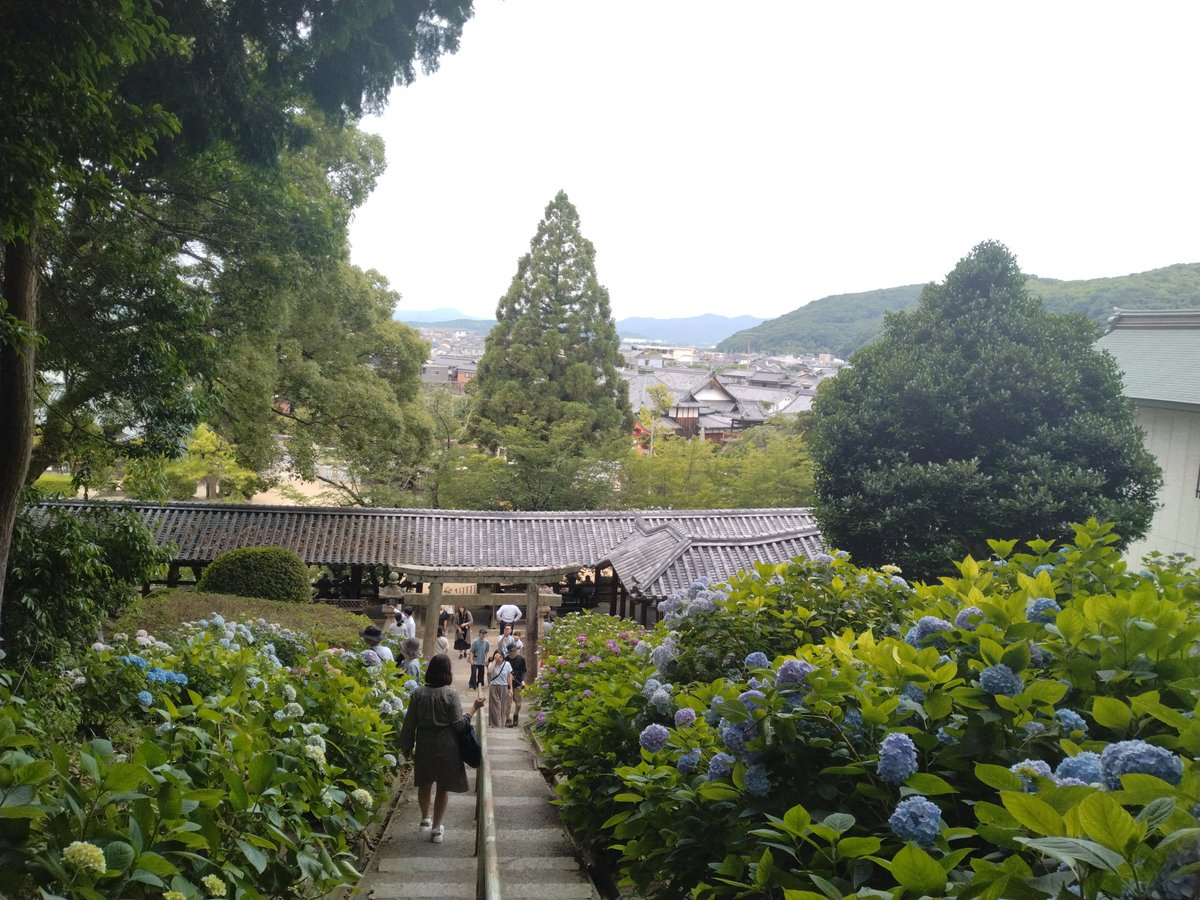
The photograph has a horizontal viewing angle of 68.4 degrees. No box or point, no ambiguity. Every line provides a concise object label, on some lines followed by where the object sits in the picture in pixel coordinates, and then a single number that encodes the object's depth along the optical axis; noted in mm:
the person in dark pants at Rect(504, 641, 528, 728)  12241
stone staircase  4445
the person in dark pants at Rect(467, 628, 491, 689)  12898
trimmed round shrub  14609
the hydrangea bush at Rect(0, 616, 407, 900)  2191
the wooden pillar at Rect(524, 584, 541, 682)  15709
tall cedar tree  26406
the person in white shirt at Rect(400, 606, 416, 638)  13252
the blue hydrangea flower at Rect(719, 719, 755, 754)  2732
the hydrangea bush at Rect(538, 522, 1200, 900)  1585
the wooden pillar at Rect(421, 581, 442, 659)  15469
